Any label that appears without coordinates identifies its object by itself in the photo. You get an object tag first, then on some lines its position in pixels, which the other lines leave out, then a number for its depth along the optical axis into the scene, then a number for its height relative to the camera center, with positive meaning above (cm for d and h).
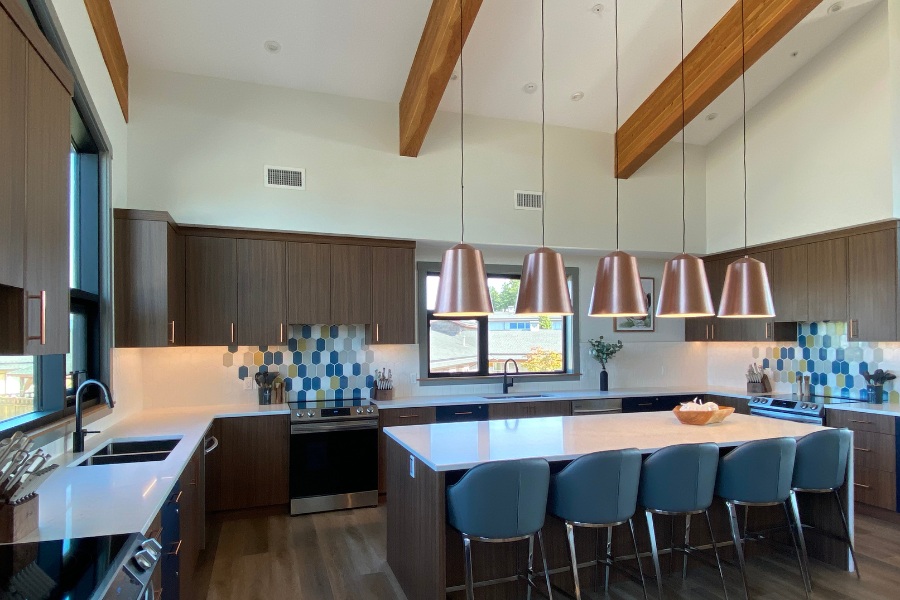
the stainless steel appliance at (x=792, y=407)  490 -94
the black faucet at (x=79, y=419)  274 -54
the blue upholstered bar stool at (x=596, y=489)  270 -89
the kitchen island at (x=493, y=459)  274 -89
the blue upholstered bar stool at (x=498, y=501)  254 -89
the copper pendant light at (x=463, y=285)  269 +11
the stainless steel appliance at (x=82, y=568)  132 -67
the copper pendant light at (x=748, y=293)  330 +8
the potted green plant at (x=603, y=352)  616 -50
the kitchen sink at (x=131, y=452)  291 -79
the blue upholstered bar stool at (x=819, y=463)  322 -92
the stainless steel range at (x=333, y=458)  457 -124
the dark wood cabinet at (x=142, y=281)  391 +21
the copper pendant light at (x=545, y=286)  284 +11
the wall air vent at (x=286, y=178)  485 +116
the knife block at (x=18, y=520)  164 -63
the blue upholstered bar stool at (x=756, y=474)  303 -92
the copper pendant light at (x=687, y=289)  317 +10
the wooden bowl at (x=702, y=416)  367 -73
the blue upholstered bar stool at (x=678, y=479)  288 -90
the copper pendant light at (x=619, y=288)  302 +10
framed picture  653 -17
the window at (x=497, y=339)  579 -34
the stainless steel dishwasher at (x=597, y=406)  565 -102
